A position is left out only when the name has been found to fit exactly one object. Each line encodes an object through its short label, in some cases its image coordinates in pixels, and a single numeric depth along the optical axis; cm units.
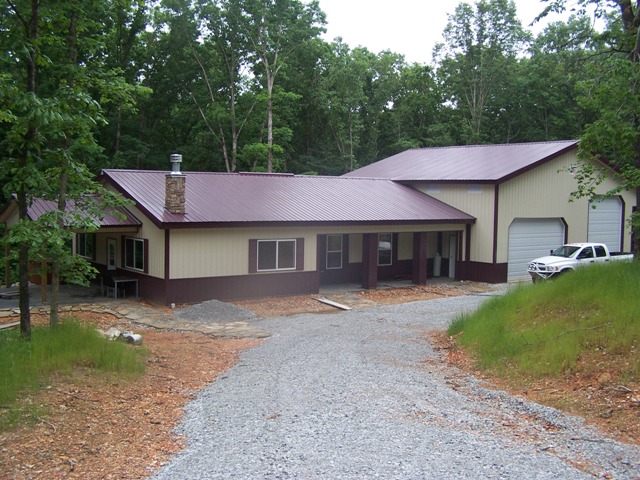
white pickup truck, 2133
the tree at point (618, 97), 1413
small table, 1977
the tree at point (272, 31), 3734
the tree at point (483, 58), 4941
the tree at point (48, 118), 917
